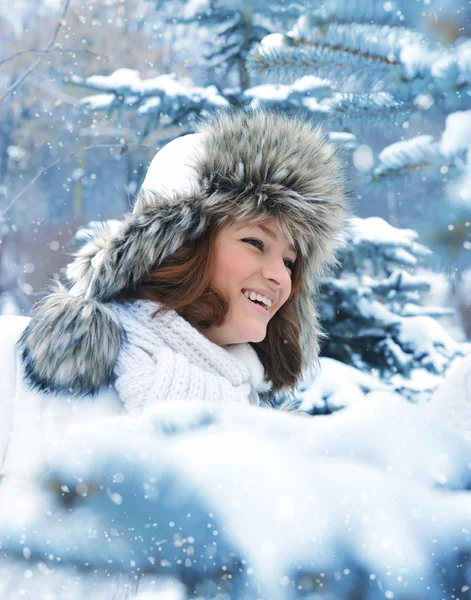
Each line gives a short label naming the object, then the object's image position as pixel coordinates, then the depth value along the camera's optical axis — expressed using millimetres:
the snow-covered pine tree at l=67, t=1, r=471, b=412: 2340
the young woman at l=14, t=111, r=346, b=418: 1304
